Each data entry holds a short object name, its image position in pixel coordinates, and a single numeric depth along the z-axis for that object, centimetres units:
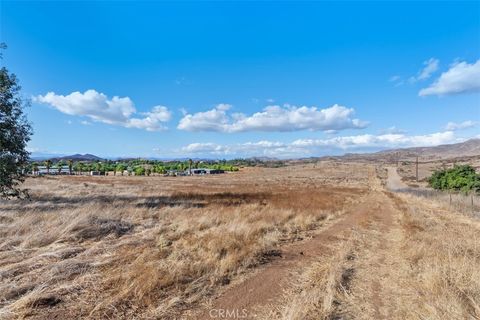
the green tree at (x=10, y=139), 1611
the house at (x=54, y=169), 12126
